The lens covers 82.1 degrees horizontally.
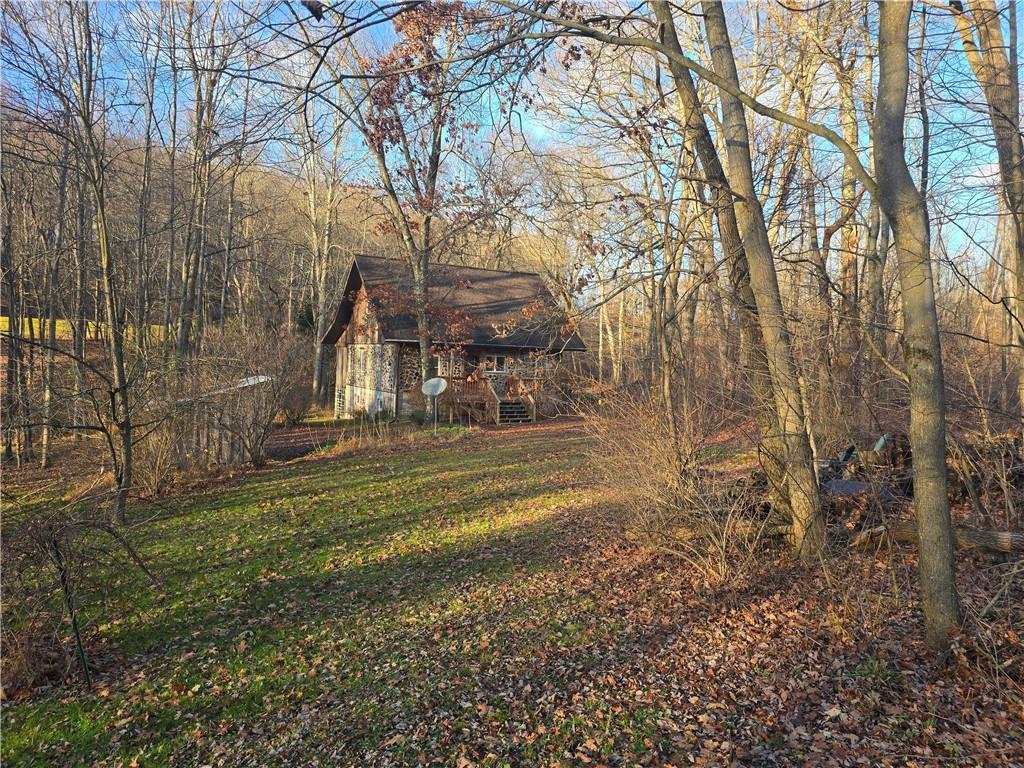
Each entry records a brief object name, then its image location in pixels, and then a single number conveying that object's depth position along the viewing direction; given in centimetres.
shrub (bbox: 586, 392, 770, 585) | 587
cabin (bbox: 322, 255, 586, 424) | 2148
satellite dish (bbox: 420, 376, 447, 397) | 1796
